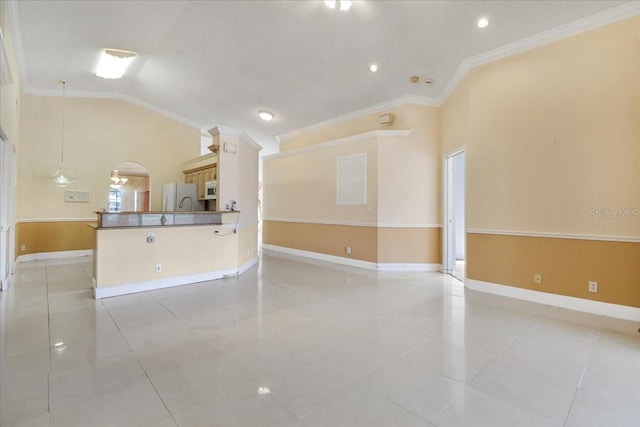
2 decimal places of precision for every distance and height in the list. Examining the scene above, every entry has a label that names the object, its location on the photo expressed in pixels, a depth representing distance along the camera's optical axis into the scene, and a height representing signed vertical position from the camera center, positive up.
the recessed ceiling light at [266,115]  7.14 +2.45
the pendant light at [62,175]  5.94 +0.84
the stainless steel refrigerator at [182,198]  6.25 +0.35
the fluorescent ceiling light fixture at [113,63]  5.16 +2.82
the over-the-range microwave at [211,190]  5.36 +0.44
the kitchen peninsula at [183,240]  3.90 -0.40
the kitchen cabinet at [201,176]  6.40 +0.90
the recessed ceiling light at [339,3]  3.30 +2.47
